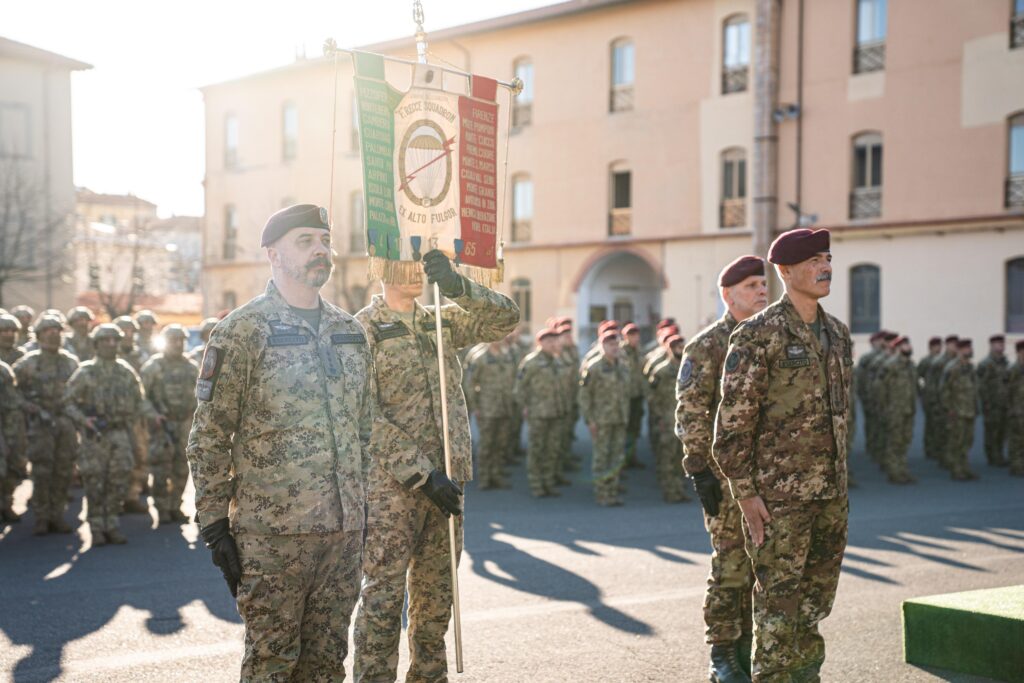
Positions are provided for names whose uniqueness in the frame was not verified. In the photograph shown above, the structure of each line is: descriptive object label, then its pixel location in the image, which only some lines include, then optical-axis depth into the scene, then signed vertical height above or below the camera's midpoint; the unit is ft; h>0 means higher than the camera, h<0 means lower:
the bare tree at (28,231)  107.24 +6.29
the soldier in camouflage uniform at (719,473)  18.97 -2.96
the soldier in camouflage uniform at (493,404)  48.88 -4.95
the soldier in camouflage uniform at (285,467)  13.84 -2.17
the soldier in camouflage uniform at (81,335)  44.62 -1.70
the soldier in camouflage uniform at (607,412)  43.96 -4.66
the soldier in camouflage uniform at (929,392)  58.23 -5.03
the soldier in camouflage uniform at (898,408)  50.60 -5.14
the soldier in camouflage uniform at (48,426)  36.29 -4.38
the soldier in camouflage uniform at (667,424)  44.01 -5.17
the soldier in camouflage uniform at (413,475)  15.90 -2.59
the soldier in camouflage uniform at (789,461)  16.06 -2.38
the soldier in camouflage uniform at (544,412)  46.65 -4.92
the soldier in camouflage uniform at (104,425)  33.96 -4.04
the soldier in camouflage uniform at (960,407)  52.54 -5.29
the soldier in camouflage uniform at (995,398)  58.54 -5.30
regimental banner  16.81 +1.93
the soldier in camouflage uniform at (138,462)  40.63 -6.17
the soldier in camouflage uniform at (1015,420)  54.03 -6.02
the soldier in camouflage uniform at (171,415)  38.17 -4.21
